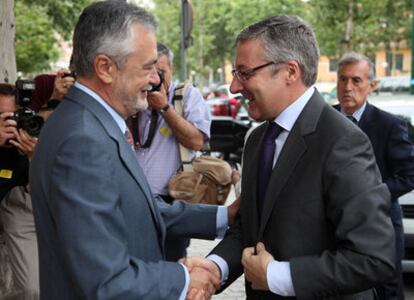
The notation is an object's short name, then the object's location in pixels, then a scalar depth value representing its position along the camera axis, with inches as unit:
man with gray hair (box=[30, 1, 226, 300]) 72.2
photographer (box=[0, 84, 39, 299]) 144.2
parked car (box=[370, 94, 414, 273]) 212.8
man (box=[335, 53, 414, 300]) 147.9
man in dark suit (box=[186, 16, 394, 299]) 77.2
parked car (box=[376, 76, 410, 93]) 939.8
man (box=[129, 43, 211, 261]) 156.4
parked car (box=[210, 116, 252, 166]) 538.0
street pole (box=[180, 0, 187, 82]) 334.6
